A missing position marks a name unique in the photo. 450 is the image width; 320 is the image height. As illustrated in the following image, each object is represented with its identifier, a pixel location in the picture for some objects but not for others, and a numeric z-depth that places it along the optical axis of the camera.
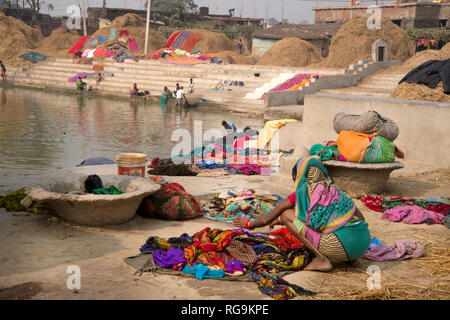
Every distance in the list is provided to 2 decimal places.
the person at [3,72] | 29.36
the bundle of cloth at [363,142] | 6.25
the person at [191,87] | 22.48
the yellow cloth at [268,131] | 9.63
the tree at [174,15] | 46.41
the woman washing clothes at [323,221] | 3.96
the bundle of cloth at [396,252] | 4.42
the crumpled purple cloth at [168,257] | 4.03
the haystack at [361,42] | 25.00
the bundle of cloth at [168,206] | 5.52
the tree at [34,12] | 47.66
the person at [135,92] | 23.66
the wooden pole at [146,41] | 31.06
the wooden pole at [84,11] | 37.16
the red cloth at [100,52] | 32.20
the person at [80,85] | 25.91
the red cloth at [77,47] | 34.60
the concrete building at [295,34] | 34.03
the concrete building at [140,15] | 47.78
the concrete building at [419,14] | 31.39
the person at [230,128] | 11.36
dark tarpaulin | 9.12
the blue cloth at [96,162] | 8.97
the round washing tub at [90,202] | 4.87
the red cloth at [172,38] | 36.35
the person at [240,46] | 40.16
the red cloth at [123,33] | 36.03
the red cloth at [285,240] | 4.41
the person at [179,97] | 20.72
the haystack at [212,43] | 36.57
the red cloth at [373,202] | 6.01
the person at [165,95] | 22.06
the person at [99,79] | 27.11
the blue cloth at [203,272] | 3.88
